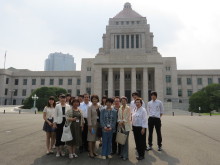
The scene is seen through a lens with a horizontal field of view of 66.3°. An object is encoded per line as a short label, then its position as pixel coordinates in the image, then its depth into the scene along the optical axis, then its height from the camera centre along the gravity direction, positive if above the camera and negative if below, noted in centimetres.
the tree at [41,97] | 4197 +62
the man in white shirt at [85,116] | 633 -65
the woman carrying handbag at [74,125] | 548 -84
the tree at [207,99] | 3741 +14
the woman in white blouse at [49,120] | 591 -73
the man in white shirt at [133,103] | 663 -14
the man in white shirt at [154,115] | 661 -62
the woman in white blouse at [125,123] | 543 -76
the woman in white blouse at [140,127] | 549 -90
